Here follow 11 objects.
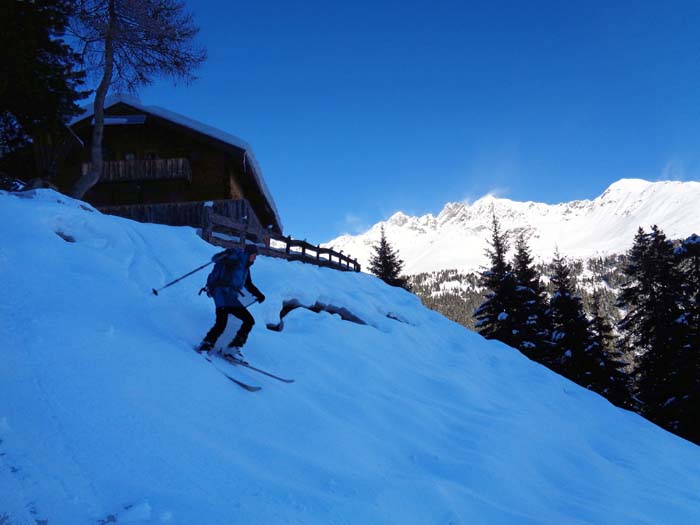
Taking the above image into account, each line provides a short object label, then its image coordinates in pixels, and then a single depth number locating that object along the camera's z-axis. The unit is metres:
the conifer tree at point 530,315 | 21.02
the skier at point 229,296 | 6.09
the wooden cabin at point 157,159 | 21.00
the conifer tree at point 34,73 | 11.27
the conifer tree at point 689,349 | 16.47
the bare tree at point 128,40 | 13.88
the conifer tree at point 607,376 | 19.38
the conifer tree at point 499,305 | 21.97
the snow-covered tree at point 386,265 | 32.31
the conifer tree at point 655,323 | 17.70
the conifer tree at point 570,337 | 19.84
